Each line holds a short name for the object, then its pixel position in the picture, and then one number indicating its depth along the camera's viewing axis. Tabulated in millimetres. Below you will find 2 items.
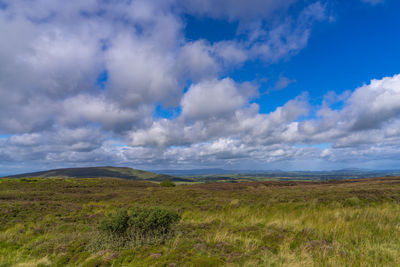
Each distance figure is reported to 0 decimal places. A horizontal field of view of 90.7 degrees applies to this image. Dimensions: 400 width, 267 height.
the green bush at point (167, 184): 48144
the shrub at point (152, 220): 7488
